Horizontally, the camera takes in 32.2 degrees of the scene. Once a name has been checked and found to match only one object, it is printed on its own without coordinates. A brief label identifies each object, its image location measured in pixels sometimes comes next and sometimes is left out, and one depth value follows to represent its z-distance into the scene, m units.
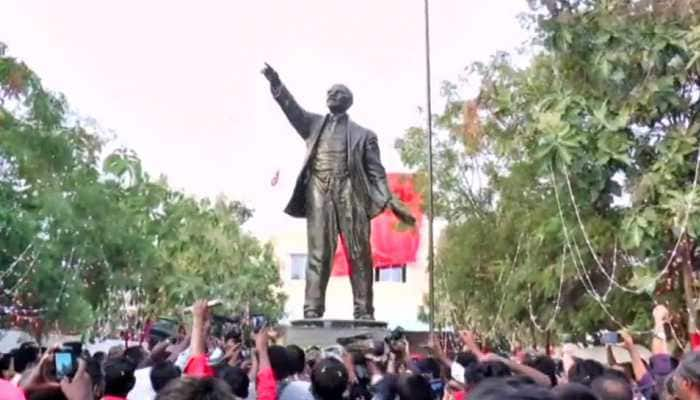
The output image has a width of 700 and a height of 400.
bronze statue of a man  13.47
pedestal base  12.73
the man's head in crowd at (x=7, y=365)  7.98
